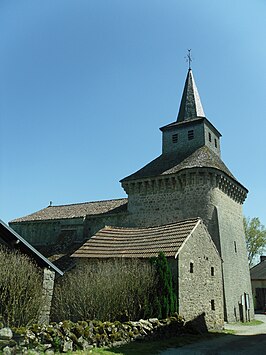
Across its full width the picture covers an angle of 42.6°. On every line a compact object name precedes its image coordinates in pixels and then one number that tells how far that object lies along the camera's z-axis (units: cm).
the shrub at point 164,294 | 1389
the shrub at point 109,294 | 1388
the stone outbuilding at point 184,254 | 1501
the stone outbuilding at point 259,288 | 3691
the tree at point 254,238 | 3975
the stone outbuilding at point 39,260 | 1201
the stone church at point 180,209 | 2295
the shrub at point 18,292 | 1120
